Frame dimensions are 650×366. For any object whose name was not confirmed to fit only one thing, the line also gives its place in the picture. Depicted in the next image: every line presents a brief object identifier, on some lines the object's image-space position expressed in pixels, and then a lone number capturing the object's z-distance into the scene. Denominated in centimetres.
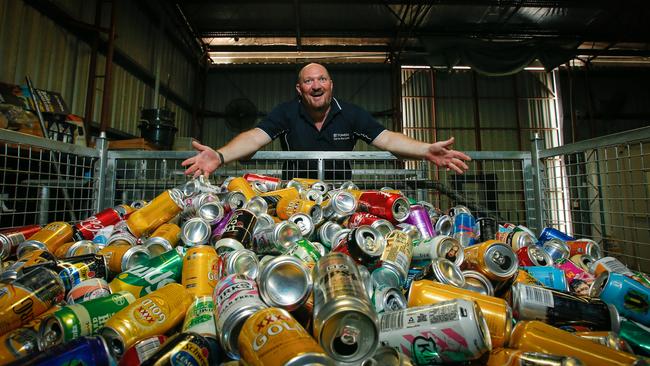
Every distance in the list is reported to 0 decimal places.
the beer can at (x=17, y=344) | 71
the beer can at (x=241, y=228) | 139
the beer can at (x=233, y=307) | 76
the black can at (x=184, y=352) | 68
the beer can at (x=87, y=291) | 107
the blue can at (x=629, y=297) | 110
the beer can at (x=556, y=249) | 160
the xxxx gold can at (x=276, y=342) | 58
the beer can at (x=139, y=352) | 76
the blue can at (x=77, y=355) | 63
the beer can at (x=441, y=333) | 73
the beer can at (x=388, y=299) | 98
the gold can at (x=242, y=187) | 190
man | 229
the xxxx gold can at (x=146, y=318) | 82
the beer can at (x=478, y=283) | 110
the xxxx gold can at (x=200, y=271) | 108
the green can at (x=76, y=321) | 81
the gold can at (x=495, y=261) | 115
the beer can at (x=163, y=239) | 142
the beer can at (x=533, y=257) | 145
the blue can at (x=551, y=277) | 125
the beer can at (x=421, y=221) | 168
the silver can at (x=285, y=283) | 84
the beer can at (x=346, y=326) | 66
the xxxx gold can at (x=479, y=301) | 85
